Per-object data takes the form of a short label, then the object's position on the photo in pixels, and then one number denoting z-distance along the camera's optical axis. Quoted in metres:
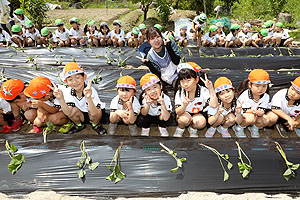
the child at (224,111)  2.81
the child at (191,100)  2.80
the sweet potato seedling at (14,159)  2.16
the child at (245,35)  8.59
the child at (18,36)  7.69
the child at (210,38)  8.21
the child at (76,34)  8.38
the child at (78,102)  2.83
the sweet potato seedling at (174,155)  2.09
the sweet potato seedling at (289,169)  2.07
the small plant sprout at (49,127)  3.01
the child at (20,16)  8.47
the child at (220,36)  8.20
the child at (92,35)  8.45
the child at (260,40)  8.35
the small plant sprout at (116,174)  2.05
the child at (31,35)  8.29
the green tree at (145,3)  14.25
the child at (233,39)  8.27
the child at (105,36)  8.47
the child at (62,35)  8.26
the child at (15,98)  3.06
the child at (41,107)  2.87
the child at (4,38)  7.78
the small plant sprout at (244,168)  2.06
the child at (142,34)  8.14
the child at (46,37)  8.28
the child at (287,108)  2.94
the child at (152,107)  2.78
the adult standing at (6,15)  8.77
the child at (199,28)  8.55
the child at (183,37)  7.86
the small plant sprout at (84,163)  2.09
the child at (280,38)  8.34
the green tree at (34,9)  11.23
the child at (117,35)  8.37
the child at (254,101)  2.82
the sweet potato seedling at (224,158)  2.04
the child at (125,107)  2.81
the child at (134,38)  8.24
